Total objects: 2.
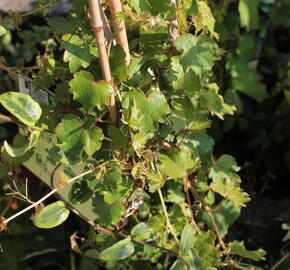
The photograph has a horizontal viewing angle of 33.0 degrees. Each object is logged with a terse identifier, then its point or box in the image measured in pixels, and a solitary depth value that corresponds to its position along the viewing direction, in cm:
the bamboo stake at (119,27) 84
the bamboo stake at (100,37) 82
